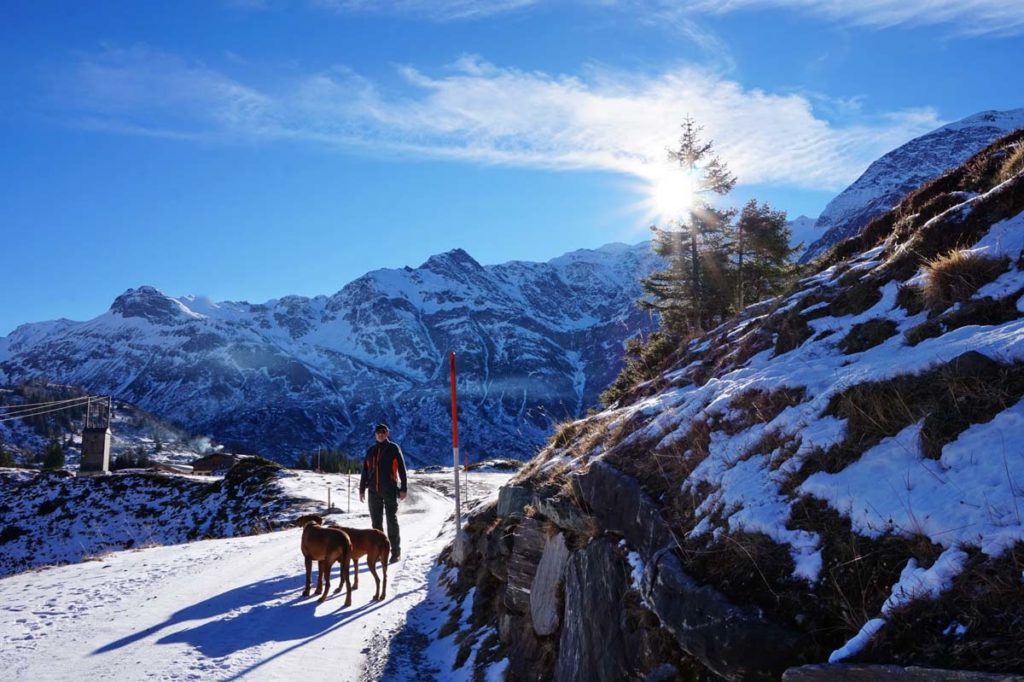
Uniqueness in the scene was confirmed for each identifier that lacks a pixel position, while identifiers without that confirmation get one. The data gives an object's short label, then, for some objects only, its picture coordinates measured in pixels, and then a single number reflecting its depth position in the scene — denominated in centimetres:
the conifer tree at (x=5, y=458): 10898
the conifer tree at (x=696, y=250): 3370
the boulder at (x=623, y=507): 569
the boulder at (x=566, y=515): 680
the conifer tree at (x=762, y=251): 3562
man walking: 1332
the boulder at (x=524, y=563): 792
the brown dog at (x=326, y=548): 1021
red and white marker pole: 1331
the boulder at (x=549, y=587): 694
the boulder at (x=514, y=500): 918
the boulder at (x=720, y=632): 388
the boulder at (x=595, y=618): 546
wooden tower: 6994
